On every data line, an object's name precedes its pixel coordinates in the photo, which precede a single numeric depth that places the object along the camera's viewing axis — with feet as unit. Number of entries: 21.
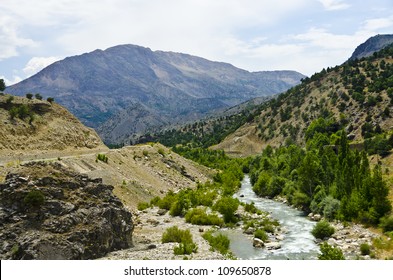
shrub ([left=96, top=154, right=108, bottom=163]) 262.43
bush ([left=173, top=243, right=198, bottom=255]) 127.29
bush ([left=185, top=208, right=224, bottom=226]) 197.16
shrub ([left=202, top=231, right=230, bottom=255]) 140.77
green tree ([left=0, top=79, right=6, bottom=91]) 343.67
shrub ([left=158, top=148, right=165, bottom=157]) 361.30
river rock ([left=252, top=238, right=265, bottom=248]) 156.00
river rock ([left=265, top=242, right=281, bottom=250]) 153.60
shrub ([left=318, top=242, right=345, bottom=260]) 113.19
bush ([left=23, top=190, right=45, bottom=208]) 118.11
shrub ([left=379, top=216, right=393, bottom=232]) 162.20
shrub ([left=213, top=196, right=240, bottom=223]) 202.12
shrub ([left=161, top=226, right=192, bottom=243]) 149.07
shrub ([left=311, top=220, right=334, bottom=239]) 166.50
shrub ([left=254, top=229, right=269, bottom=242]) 163.49
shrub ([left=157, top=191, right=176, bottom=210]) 230.07
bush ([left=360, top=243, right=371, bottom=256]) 141.69
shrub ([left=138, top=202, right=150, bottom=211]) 222.69
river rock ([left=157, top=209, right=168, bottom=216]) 216.51
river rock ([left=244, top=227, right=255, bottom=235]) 177.99
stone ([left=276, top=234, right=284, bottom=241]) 167.69
